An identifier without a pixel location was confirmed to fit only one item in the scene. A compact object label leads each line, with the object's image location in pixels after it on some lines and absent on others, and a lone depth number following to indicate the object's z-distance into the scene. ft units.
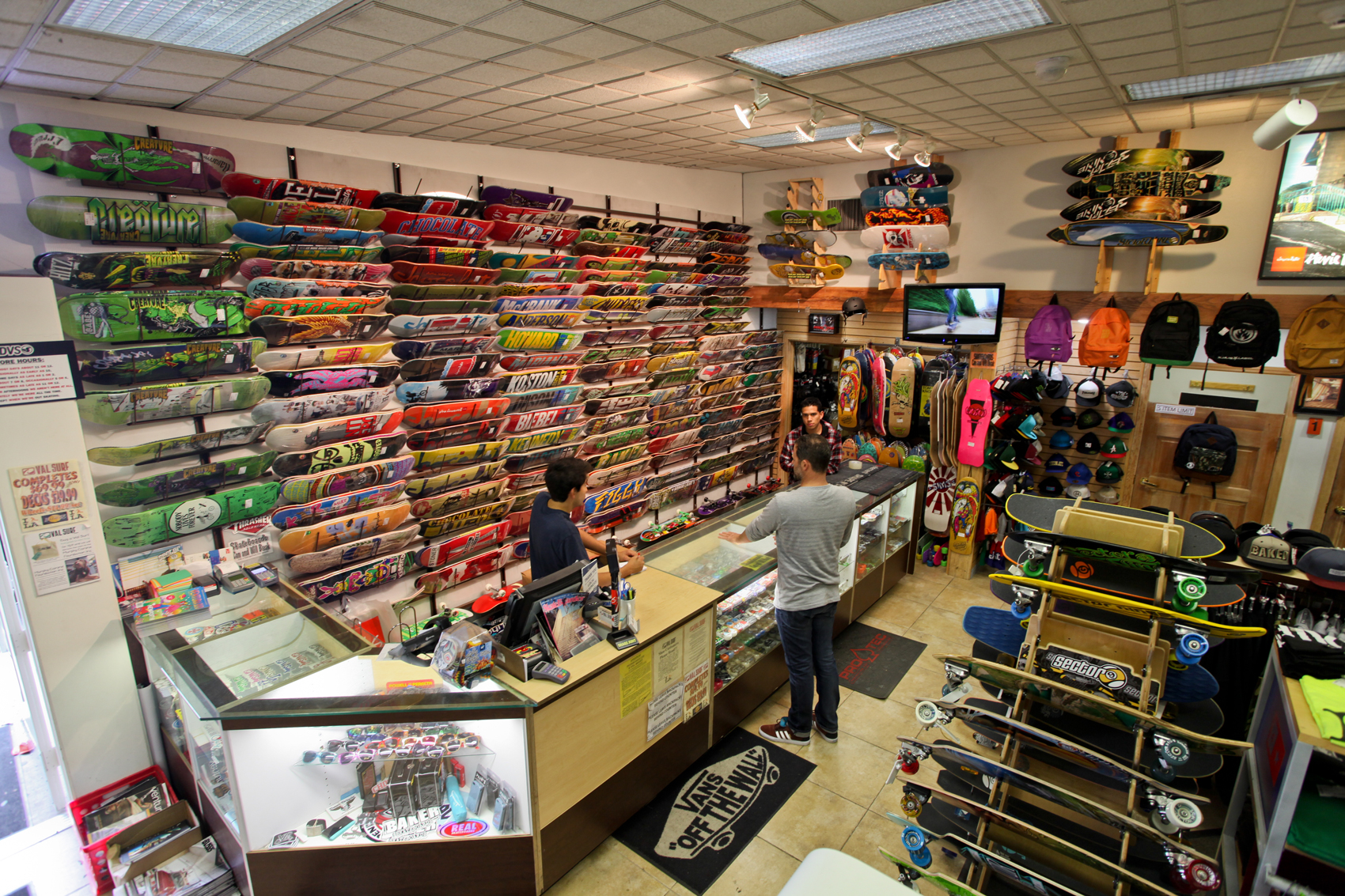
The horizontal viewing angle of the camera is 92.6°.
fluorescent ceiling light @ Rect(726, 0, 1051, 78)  9.58
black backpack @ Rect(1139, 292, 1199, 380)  17.67
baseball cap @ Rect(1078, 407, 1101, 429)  20.67
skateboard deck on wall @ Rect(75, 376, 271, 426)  10.82
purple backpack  19.86
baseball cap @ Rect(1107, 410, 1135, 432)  20.38
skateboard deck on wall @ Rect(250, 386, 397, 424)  12.49
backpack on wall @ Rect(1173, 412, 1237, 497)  18.93
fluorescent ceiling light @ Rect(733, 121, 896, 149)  16.99
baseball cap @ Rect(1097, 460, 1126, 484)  20.65
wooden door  18.93
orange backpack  18.88
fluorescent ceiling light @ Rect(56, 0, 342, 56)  7.52
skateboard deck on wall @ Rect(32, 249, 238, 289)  10.36
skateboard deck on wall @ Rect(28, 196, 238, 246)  10.21
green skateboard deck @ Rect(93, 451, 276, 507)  11.09
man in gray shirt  11.77
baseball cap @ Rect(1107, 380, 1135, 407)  20.06
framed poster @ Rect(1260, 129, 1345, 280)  16.14
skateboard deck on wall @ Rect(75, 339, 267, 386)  10.73
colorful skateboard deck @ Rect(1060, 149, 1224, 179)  16.96
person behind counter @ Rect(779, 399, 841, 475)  19.44
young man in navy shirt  10.98
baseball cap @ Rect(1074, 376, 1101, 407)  20.31
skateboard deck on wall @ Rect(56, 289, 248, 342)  10.52
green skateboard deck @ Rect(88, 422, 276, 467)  10.96
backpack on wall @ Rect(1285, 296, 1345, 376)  15.78
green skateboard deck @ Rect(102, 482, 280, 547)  11.19
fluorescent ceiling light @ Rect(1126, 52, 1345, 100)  12.04
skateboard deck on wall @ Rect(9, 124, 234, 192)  9.96
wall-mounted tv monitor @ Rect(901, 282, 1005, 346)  20.61
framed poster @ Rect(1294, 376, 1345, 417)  17.72
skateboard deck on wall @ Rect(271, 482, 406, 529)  12.87
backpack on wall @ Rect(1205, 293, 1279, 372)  16.56
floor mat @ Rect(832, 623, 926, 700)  15.33
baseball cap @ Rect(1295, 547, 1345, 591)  10.71
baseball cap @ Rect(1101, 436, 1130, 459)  20.49
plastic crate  9.53
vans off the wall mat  10.39
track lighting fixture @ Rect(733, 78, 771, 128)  12.17
